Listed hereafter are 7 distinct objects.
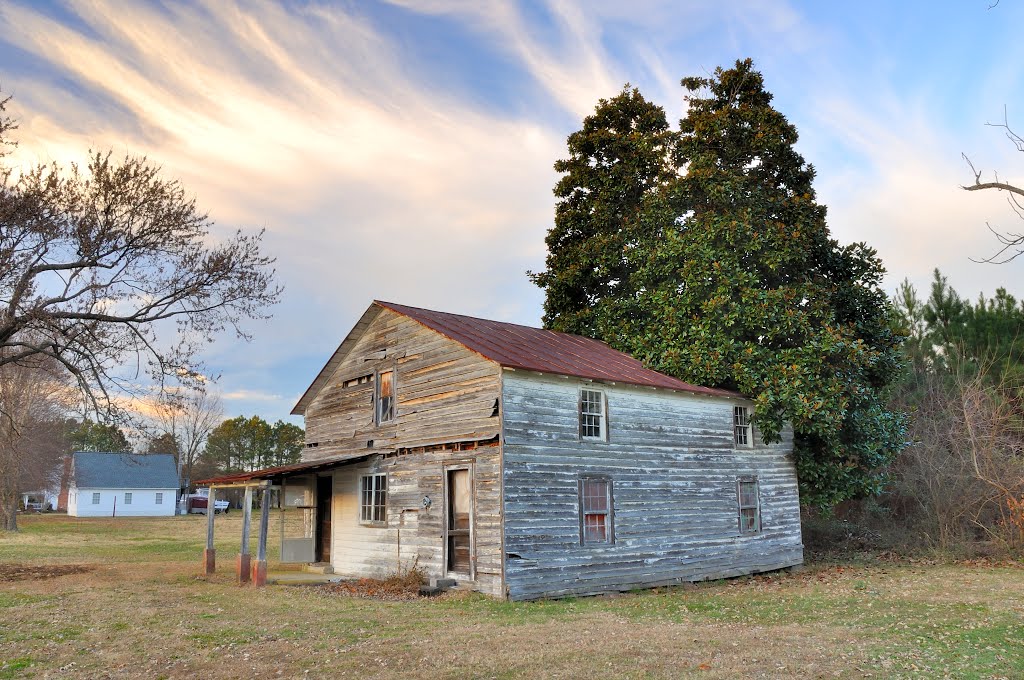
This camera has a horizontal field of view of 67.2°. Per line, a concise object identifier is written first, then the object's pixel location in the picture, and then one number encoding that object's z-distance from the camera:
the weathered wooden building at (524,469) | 16.62
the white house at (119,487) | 64.38
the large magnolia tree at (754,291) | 22.02
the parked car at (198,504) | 71.53
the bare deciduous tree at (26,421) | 37.78
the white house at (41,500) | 79.21
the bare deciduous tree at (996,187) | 7.35
